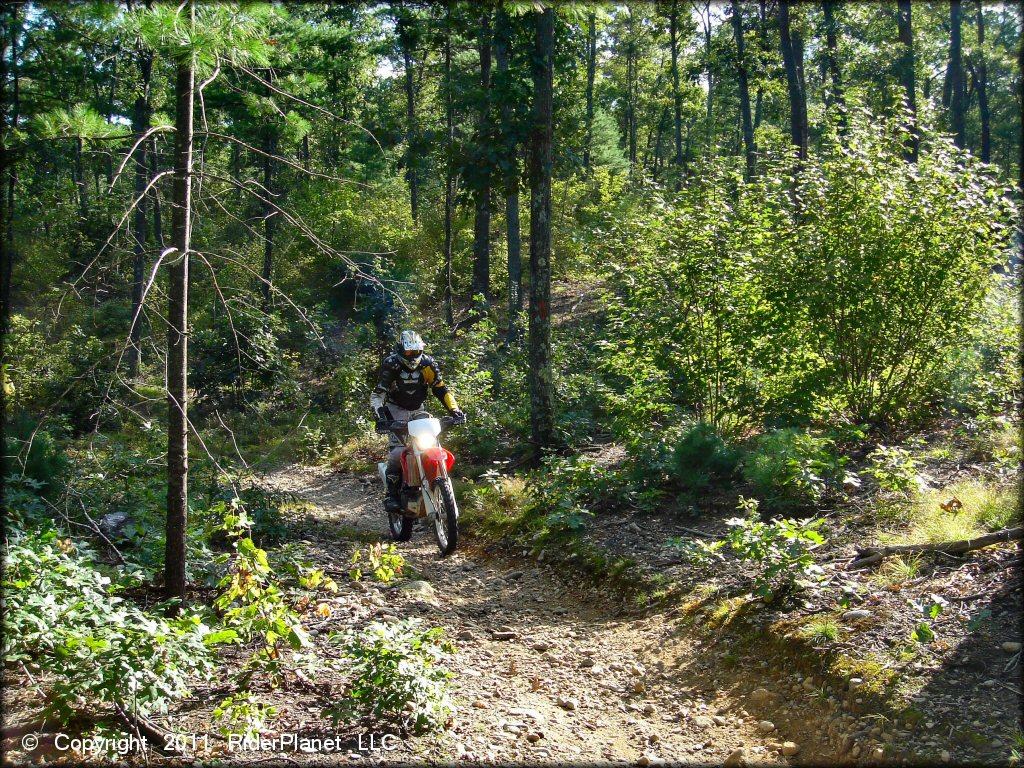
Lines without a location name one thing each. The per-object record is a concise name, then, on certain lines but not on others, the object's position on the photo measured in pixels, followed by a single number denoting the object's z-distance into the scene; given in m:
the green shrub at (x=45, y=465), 6.94
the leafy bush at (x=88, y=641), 3.64
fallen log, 5.34
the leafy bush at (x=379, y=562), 5.28
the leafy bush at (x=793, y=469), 6.88
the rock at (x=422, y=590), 6.82
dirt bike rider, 8.35
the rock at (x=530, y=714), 4.74
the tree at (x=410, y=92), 10.27
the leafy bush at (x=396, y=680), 4.16
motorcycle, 7.92
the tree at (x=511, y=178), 10.27
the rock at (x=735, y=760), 4.17
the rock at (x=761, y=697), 4.76
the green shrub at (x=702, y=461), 8.09
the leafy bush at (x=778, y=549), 5.31
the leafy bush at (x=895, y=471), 6.64
